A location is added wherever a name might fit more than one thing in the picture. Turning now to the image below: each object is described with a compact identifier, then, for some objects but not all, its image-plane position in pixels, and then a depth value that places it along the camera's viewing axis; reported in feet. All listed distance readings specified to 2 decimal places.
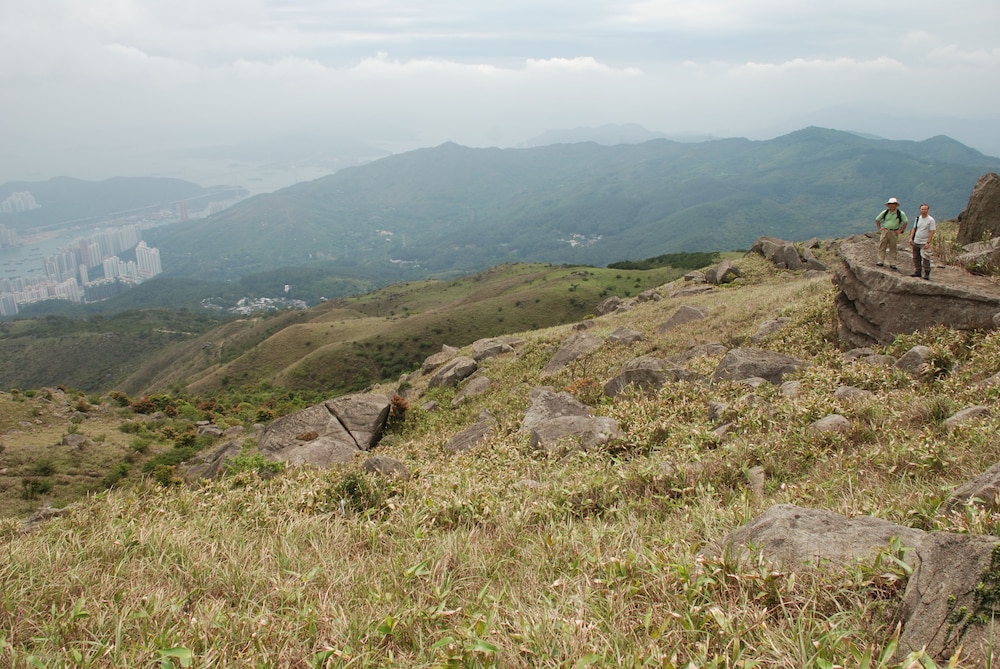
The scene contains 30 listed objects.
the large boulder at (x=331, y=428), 52.52
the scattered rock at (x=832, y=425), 25.34
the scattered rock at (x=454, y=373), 84.48
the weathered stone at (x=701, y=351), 54.50
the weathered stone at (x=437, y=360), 109.67
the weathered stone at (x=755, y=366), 41.34
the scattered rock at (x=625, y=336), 70.64
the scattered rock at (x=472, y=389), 71.10
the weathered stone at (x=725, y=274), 122.11
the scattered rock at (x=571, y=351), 71.36
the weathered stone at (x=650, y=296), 126.03
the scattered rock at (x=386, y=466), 25.68
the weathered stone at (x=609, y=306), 146.02
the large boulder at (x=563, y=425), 32.04
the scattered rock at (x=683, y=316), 75.51
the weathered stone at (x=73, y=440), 72.08
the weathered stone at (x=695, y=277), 132.36
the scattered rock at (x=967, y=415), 22.11
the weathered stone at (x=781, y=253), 121.29
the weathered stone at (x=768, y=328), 55.72
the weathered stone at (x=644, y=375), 46.88
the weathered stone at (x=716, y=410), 33.45
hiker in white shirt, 43.98
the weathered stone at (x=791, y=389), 34.32
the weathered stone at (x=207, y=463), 58.80
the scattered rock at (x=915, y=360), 33.38
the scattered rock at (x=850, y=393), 30.17
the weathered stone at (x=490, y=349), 93.86
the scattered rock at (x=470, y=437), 42.80
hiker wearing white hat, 47.26
